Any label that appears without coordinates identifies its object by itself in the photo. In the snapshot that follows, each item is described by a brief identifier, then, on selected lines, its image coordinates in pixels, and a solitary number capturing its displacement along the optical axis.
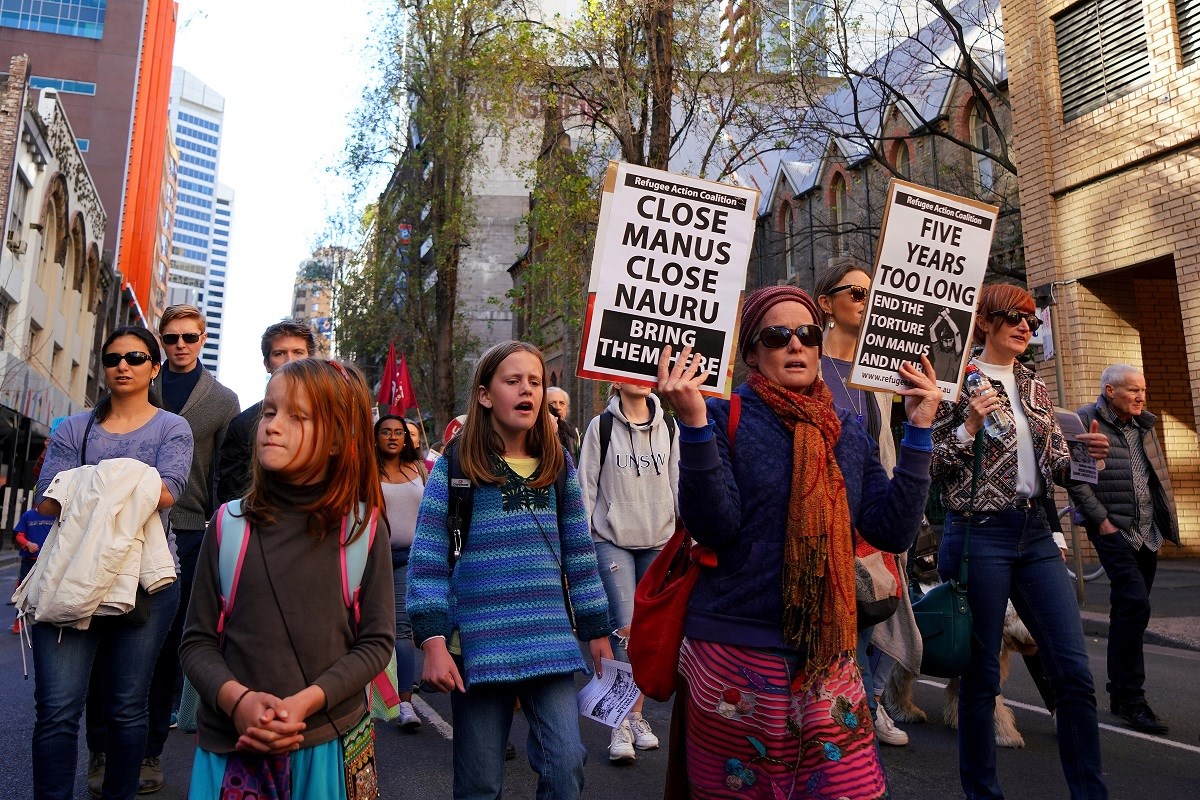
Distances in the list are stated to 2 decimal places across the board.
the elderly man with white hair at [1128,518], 6.36
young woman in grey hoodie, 5.91
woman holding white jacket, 3.83
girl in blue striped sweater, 3.22
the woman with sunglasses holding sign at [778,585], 2.72
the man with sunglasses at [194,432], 5.12
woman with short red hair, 4.07
